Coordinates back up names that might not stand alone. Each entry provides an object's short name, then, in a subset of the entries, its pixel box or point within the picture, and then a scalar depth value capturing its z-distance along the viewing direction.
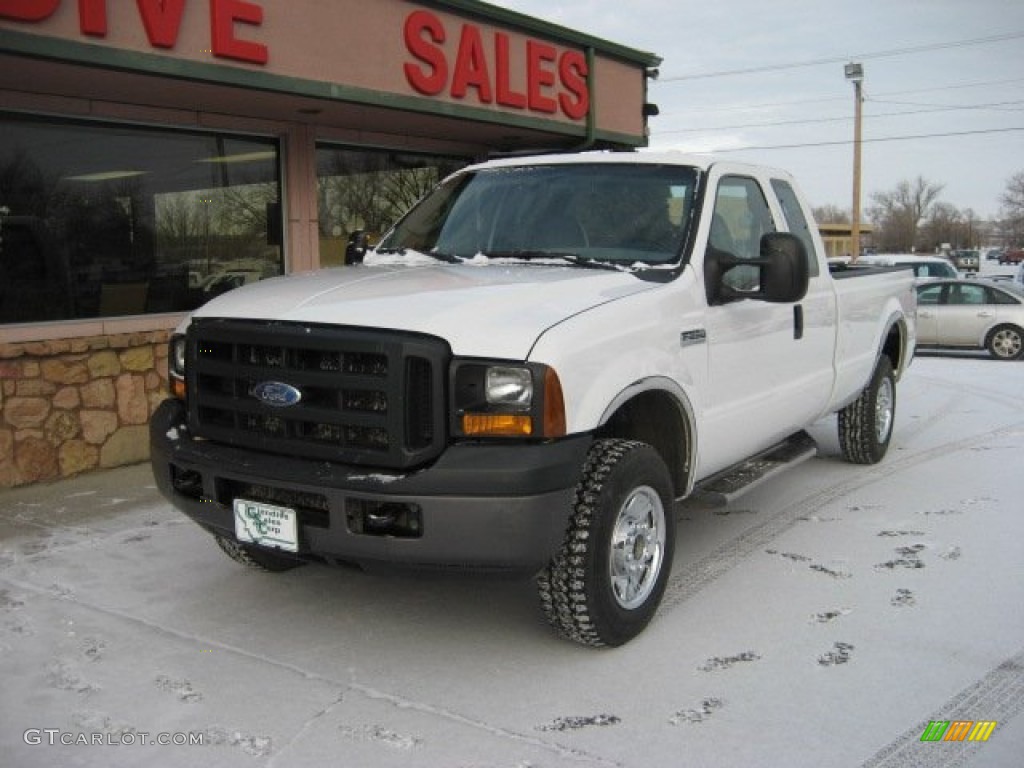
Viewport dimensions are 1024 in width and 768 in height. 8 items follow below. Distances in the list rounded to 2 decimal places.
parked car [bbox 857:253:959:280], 20.80
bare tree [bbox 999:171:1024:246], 86.44
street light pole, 33.06
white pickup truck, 3.46
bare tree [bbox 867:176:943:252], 117.06
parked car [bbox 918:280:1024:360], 15.80
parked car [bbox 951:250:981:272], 64.44
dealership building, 6.80
